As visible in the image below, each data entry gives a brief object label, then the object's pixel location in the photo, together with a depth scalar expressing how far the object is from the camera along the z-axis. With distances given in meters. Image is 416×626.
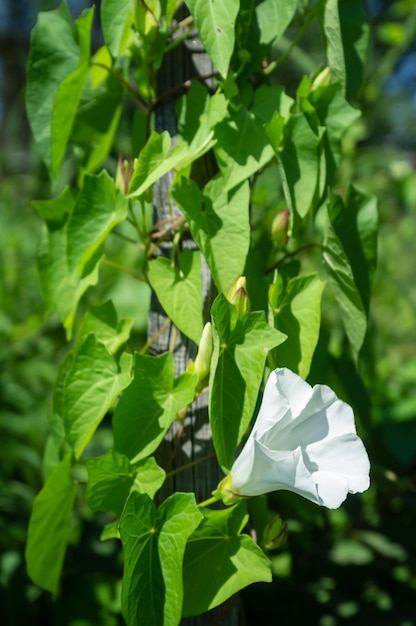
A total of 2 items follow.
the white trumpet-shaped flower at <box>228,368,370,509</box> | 0.58
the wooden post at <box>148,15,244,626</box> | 0.80
